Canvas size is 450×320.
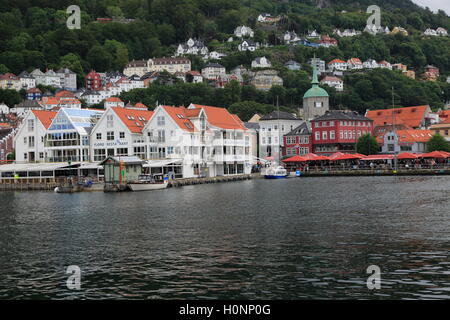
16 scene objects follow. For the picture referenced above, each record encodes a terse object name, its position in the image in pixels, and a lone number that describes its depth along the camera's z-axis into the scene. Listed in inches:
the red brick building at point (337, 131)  5014.8
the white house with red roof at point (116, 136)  3565.5
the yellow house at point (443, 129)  4891.7
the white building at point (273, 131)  5226.4
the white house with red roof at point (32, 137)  3818.9
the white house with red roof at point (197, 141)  3533.5
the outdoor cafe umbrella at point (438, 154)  3991.6
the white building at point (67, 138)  3676.2
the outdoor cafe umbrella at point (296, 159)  4442.4
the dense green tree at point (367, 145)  4702.3
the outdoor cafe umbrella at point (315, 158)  4399.6
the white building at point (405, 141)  4719.5
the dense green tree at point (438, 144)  4357.8
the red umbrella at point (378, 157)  4259.4
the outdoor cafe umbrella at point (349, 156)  4379.9
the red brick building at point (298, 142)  5187.0
